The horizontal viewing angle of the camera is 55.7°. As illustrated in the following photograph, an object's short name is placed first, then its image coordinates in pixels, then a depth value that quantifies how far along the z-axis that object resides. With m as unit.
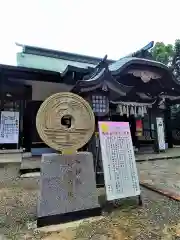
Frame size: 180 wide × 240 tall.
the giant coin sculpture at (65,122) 2.84
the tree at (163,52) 16.93
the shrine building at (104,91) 5.76
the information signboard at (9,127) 7.71
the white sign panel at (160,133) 8.99
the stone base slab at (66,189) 2.68
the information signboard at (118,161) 3.12
